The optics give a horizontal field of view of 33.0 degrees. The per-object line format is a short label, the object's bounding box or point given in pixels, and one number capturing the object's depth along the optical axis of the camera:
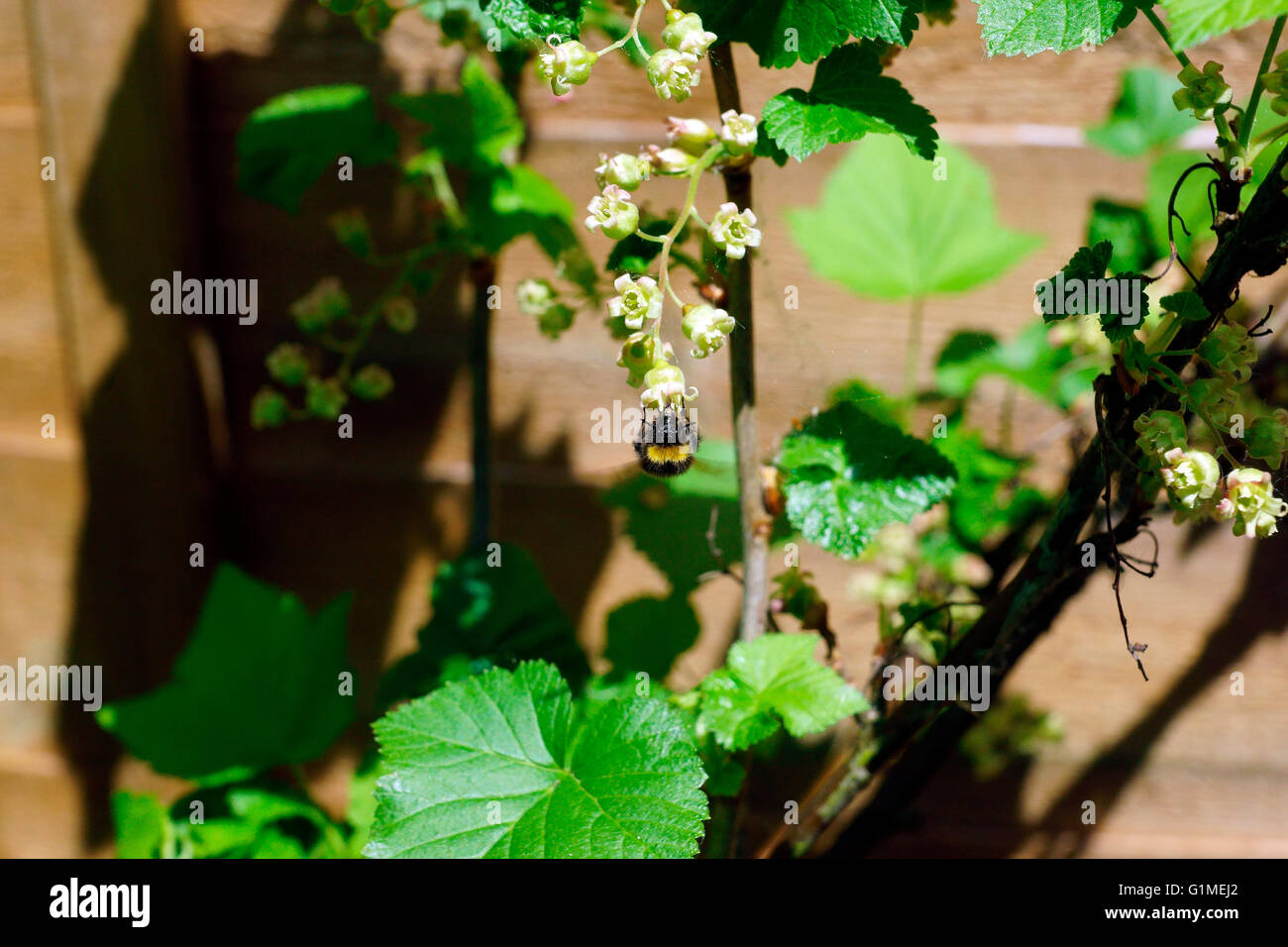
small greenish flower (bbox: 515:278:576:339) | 0.40
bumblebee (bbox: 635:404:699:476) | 0.34
